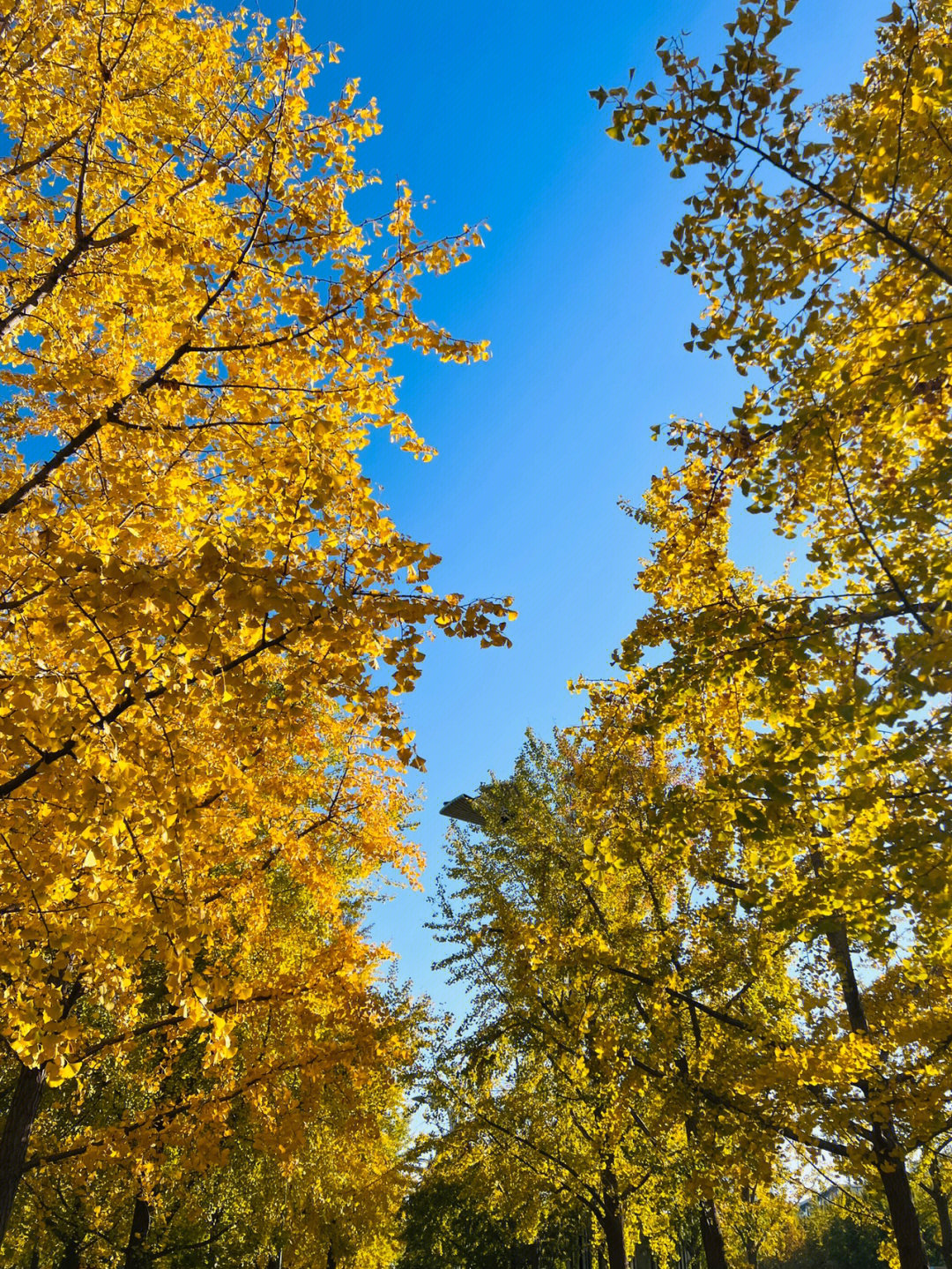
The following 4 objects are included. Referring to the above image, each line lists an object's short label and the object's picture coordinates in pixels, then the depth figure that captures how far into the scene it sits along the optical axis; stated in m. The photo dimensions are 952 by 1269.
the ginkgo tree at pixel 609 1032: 7.25
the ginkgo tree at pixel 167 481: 2.79
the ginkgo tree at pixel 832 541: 3.27
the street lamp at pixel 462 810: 15.54
